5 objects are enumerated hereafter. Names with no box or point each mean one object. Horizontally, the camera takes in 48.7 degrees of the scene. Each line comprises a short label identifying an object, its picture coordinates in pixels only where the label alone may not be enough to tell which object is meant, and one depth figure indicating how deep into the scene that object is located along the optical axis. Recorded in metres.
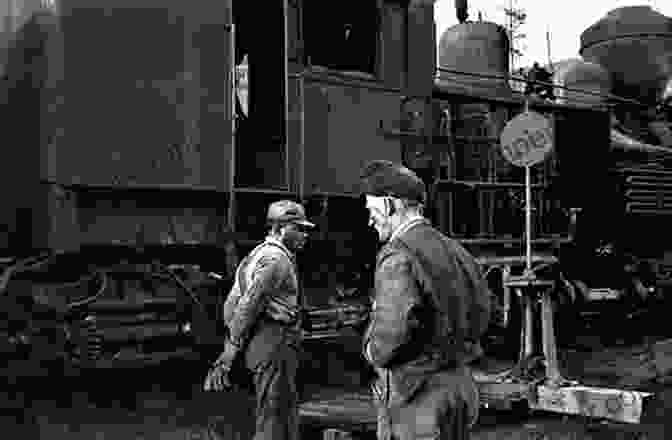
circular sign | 6.42
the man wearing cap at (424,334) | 2.63
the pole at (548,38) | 23.44
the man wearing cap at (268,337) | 4.20
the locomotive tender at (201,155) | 5.39
